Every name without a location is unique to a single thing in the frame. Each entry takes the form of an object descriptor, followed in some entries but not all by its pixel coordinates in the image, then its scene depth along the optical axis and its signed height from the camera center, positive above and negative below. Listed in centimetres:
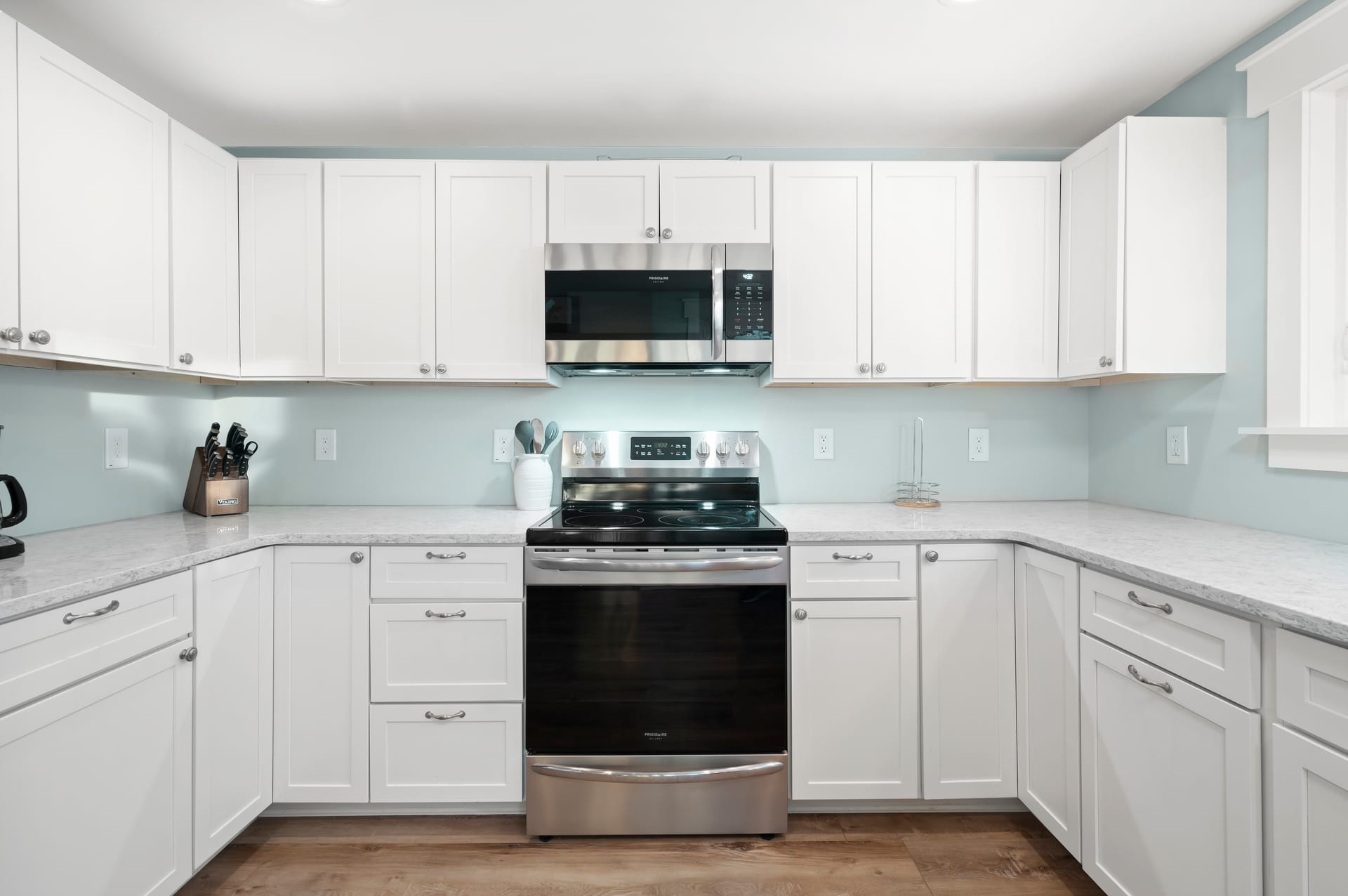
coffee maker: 142 -17
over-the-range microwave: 211 +50
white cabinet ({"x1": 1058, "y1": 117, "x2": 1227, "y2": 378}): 186 +63
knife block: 212 -17
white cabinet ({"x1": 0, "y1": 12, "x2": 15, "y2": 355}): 138 +59
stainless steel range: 182 -71
